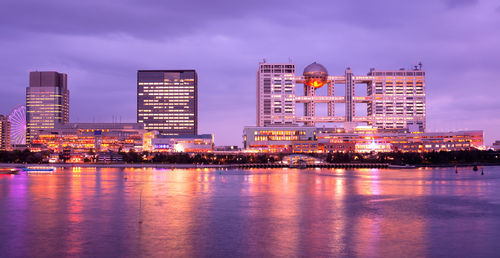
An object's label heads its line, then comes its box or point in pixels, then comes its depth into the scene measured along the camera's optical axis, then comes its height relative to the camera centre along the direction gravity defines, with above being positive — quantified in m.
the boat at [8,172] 159.50 -8.56
